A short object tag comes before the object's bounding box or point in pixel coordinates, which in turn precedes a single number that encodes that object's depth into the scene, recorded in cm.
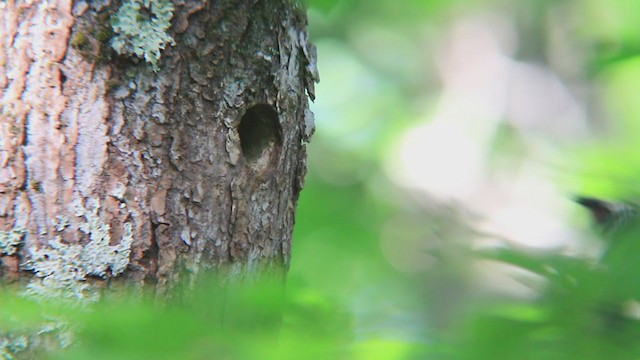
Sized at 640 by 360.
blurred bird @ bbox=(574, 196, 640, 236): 380
